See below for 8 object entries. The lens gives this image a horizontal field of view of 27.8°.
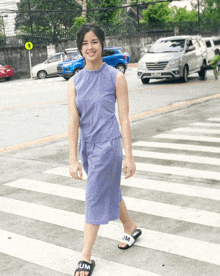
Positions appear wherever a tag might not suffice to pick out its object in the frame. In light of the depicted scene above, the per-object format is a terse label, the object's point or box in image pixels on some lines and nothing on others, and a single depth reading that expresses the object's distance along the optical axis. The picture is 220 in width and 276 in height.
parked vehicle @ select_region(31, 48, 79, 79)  29.63
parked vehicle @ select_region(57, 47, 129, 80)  24.95
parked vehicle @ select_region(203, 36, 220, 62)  26.52
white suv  18.23
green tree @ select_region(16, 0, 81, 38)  46.16
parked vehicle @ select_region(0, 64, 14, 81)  30.85
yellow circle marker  31.45
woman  3.24
